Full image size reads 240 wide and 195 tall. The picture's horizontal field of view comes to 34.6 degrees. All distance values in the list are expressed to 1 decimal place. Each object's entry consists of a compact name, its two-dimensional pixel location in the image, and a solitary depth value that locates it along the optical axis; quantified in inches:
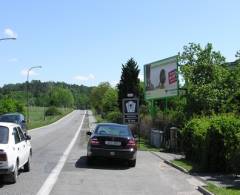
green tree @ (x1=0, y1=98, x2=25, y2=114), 2149.5
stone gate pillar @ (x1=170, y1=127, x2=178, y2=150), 776.1
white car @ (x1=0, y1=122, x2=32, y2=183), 341.9
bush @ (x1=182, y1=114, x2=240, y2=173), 466.7
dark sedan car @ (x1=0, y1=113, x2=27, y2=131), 1031.9
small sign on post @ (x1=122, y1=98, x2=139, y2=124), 1017.1
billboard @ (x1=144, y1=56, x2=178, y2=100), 1079.9
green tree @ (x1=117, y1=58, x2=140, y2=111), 2260.9
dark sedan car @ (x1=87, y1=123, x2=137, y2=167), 510.7
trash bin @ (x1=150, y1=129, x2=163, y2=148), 877.9
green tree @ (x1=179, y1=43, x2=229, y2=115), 908.0
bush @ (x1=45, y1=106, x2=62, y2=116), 4577.7
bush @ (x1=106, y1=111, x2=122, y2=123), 1829.0
